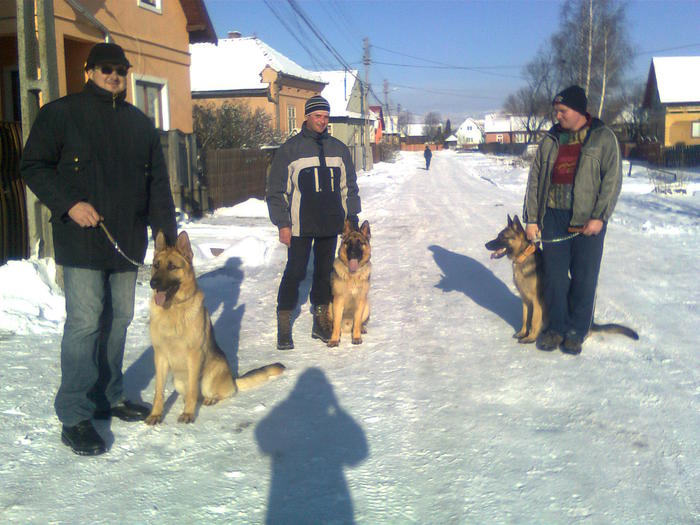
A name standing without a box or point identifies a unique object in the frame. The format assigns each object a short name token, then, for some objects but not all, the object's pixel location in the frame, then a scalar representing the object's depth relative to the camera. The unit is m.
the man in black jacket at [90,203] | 3.16
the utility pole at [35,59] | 6.17
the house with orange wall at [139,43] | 11.09
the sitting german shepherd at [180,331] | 3.52
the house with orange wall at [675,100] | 42.28
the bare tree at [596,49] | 38.03
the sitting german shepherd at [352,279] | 5.12
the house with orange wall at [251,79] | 28.53
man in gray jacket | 4.54
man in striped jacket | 5.04
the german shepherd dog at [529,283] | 5.10
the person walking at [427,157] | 42.88
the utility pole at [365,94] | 43.69
